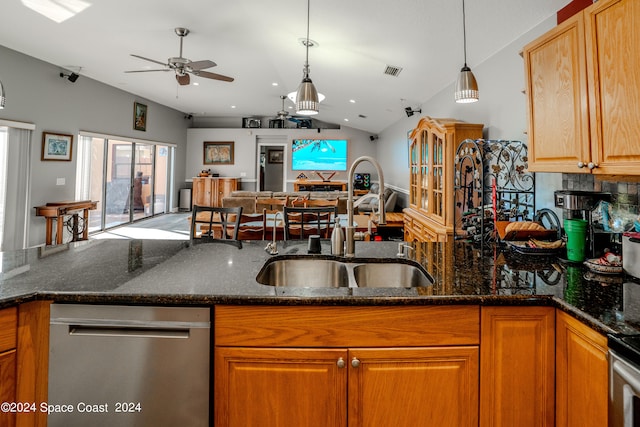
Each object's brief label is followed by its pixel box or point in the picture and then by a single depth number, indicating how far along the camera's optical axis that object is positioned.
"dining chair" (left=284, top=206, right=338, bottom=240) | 2.54
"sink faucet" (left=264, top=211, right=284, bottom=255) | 1.79
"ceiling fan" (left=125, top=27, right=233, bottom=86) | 3.79
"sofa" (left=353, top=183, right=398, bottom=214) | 6.61
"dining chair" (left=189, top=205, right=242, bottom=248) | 2.08
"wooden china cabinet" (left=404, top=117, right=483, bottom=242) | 3.05
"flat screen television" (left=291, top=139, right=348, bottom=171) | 9.95
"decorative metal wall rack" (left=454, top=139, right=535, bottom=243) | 2.23
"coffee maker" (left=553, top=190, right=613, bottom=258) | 1.61
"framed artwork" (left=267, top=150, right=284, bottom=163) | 10.45
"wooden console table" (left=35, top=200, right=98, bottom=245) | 5.04
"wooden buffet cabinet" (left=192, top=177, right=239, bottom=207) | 9.57
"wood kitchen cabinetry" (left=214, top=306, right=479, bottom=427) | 1.14
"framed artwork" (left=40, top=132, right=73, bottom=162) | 5.30
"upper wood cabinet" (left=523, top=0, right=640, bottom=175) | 1.23
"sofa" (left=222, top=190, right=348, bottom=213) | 5.84
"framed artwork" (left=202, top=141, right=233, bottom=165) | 10.20
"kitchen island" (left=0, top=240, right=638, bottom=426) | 1.14
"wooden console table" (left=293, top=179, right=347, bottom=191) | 9.76
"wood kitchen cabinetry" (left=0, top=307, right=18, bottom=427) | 1.10
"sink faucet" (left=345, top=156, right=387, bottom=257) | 1.61
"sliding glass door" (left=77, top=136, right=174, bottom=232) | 6.44
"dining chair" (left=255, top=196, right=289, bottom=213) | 5.69
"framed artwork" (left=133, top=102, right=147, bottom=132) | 7.55
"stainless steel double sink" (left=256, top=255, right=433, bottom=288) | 1.68
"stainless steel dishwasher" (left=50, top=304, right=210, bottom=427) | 1.15
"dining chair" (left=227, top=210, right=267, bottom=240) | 3.81
